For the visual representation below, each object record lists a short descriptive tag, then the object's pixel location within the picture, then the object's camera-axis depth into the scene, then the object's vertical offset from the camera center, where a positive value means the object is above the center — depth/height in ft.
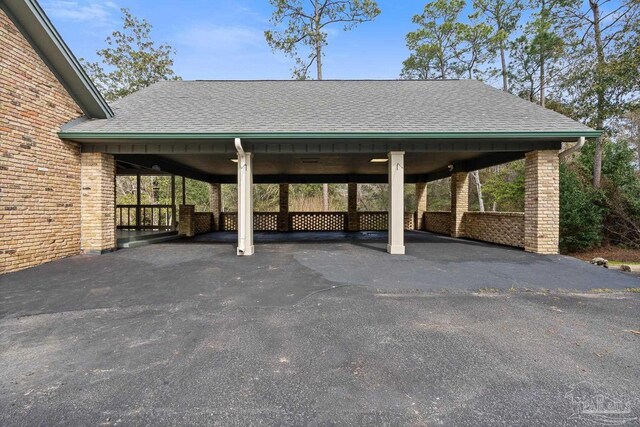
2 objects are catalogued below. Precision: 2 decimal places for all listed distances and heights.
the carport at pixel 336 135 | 20.62 +5.34
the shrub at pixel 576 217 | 30.22 -0.81
